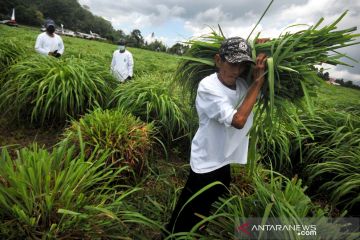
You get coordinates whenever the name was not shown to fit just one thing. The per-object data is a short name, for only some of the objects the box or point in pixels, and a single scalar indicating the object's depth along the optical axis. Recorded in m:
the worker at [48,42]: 5.02
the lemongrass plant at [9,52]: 4.53
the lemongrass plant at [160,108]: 3.49
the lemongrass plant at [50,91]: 3.44
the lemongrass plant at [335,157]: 2.75
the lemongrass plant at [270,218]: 1.68
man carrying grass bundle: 1.68
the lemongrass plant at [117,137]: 2.63
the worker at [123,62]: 5.91
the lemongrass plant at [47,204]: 1.48
